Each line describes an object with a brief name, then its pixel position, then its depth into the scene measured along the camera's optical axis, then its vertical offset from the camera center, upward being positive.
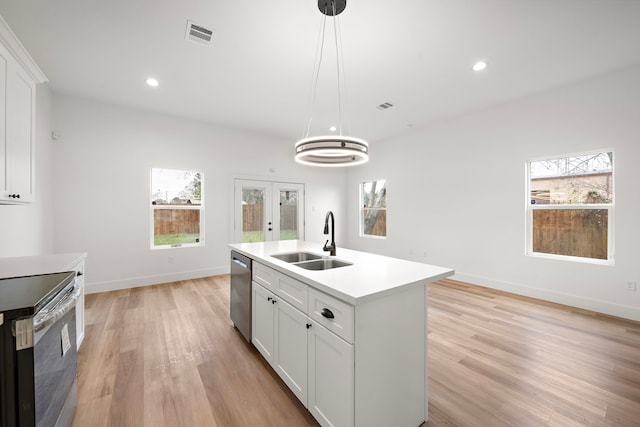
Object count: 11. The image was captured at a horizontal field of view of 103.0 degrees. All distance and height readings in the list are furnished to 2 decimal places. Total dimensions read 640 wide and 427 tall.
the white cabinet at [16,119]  1.67 +0.68
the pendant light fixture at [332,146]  1.92 +0.53
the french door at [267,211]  5.37 +0.03
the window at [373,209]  6.20 +0.10
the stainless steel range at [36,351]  1.02 -0.62
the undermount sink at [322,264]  2.14 -0.44
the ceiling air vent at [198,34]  2.36 +1.71
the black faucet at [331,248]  2.32 -0.33
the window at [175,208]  4.51 +0.07
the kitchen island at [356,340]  1.26 -0.72
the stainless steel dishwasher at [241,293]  2.40 -0.81
